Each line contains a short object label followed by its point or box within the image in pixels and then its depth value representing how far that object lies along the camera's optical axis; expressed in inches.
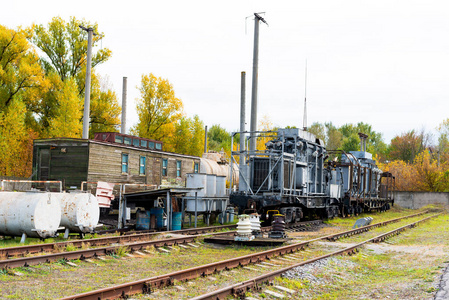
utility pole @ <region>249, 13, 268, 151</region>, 1101.7
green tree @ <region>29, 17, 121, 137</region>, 1765.5
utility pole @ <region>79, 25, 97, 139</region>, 1143.6
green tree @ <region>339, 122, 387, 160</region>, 3567.9
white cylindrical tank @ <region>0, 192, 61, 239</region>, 557.6
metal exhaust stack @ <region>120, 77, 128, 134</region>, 1545.5
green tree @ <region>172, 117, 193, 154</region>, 2089.1
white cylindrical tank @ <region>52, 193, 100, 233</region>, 606.2
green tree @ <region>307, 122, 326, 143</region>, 3403.1
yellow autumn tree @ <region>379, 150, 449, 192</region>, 2068.2
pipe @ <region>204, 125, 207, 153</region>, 2031.3
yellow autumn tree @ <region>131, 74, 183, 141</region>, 1936.5
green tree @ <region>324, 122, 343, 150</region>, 3363.7
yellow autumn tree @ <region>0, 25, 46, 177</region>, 1475.1
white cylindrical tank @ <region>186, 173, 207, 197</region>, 835.4
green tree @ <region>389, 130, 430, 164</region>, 3235.7
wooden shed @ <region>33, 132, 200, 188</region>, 876.0
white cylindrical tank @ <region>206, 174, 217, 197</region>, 858.1
